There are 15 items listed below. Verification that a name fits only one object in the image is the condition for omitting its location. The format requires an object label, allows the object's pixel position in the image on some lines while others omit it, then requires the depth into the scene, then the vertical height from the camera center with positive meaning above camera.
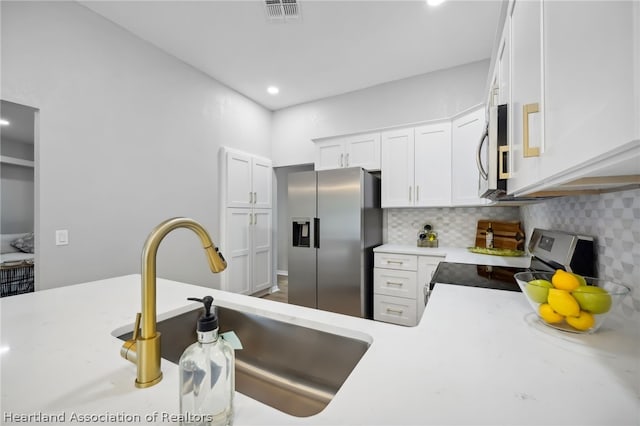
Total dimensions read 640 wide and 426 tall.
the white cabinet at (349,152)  3.04 +0.75
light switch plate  1.85 -0.19
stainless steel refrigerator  2.67 -0.29
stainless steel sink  0.81 -0.51
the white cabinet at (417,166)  2.68 +0.51
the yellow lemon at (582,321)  0.71 -0.31
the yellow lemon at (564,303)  0.71 -0.26
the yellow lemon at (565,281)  0.72 -0.20
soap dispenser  0.42 -0.28
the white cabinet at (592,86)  0.31 +0.19
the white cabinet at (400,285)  2.52 -0.75
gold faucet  0.52 -0.23
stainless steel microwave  0.97 +0.24
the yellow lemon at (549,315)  0.76 -0.31
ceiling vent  2.03 +1.66
